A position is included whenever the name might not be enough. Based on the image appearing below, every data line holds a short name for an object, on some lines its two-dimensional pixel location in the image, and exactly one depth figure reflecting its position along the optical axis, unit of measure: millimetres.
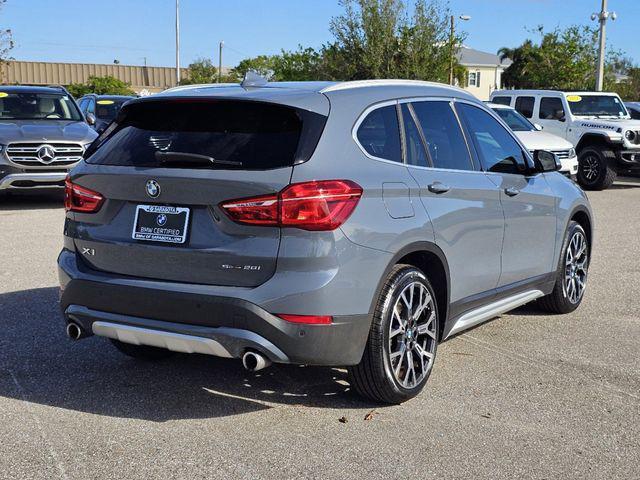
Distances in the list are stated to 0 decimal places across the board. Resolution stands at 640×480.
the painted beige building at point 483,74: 91125
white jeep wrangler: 18062
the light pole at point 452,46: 38312
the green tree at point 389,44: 36688
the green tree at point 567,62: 40281
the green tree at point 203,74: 66781
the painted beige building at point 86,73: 69188
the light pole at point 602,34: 31031
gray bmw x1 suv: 4160
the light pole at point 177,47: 55969
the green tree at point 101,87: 59656
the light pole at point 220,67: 64150
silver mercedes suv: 12938
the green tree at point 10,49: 33312
